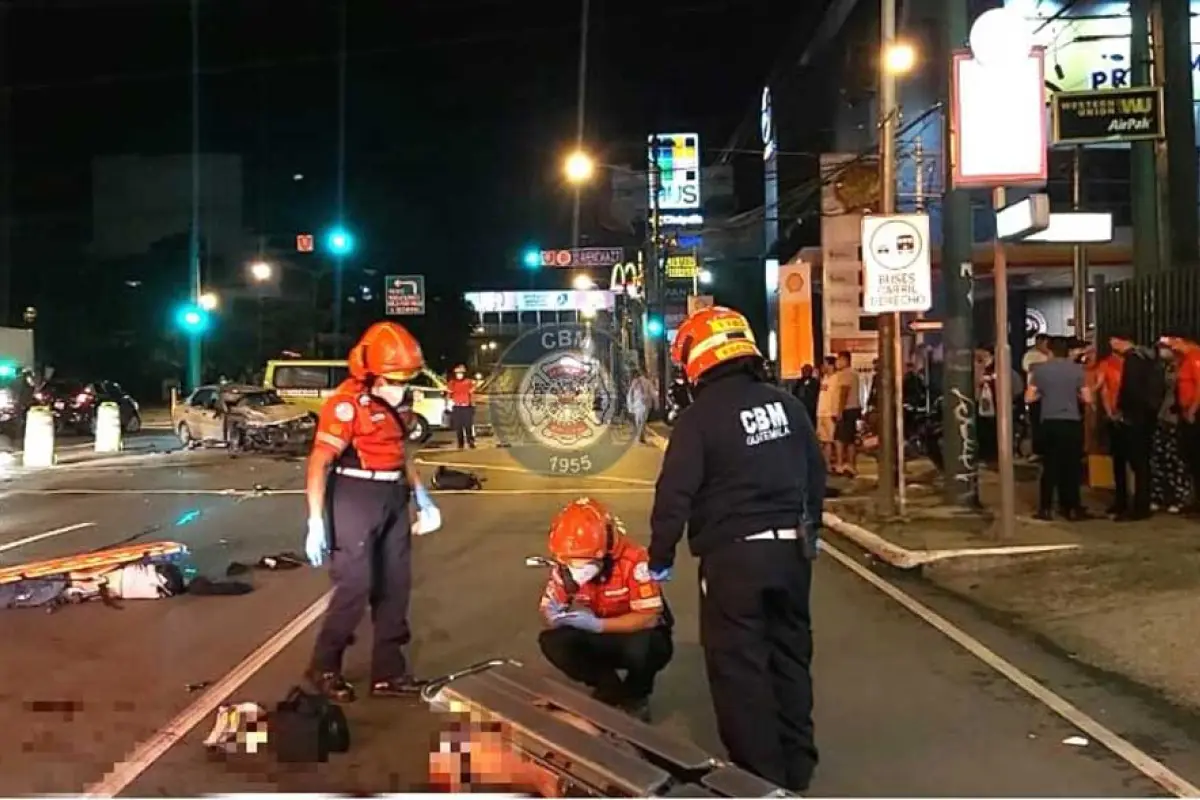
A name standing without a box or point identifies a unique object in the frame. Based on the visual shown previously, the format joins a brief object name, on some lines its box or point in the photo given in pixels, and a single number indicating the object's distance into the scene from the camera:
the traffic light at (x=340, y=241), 37.47
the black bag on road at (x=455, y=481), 20.70
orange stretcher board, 10.84
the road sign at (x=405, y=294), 70.56
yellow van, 33.22
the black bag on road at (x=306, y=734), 6.19
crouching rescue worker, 6.57
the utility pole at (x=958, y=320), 15.23
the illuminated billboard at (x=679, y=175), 60.41
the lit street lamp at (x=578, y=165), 34.22
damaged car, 28.86
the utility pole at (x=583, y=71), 39.31
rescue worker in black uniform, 5.46
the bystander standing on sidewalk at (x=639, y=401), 36.28
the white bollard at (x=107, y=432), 30.53
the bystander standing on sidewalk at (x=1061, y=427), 14.20
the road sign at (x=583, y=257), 53.34
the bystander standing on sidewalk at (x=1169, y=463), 14.79
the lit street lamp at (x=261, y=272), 67.28
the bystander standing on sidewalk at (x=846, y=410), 21.12
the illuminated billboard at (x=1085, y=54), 29.17
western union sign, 16.66
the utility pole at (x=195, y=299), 46.09
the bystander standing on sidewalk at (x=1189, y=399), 14.09
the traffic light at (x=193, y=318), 45.69
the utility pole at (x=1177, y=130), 18.30
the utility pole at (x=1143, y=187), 20.33
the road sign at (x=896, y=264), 15.20
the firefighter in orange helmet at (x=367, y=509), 7.39
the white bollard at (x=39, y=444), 26.48
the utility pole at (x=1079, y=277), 24.36
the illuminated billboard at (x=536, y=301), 69.12
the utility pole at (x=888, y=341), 15.59
